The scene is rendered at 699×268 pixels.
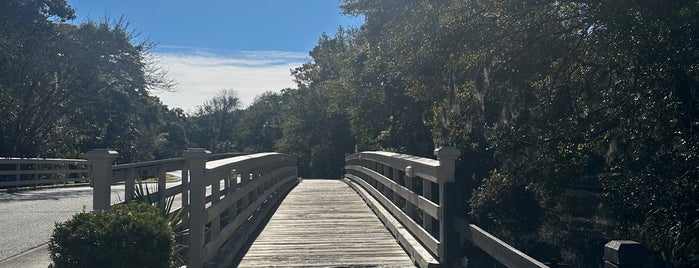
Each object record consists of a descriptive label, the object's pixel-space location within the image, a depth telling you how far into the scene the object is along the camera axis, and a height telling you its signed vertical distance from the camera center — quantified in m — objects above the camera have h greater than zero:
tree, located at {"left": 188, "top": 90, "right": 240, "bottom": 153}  103.69 +3.29
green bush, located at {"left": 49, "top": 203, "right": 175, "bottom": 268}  5.63 -0.74
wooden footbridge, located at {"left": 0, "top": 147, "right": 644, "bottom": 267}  6.65 -0.93
